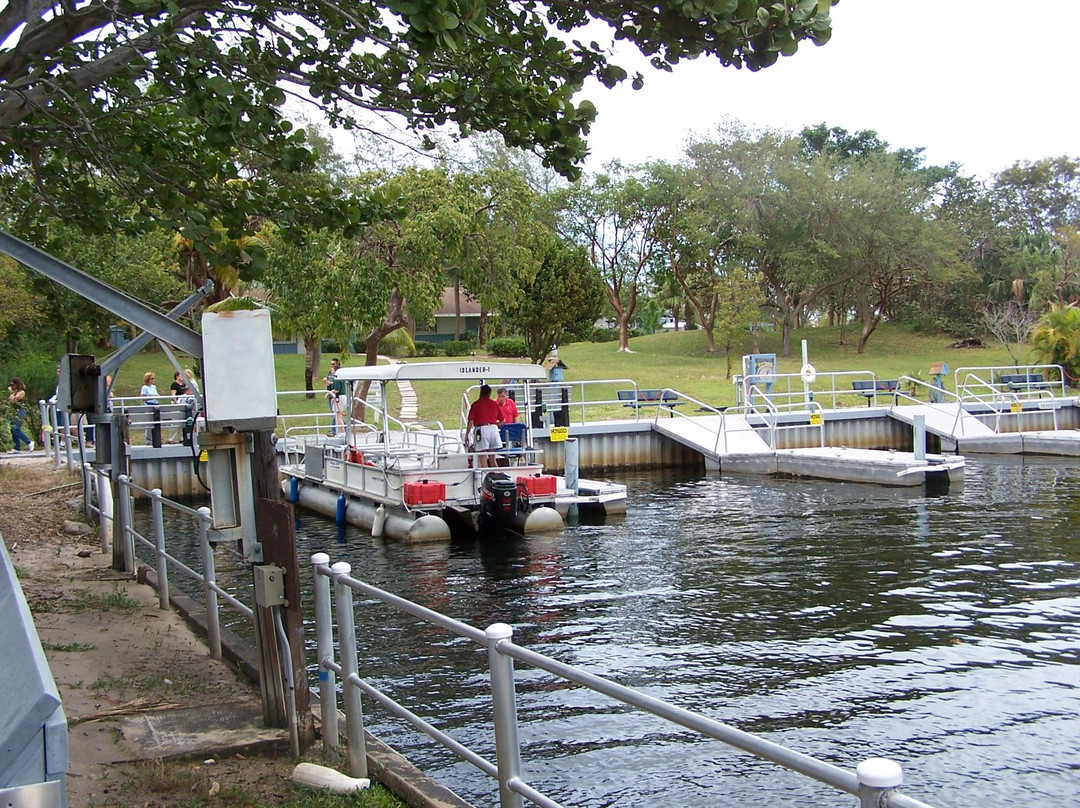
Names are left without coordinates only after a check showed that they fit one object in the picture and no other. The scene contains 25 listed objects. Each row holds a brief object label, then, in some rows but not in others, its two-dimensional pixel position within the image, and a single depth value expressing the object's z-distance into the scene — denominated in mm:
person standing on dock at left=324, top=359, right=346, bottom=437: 25359
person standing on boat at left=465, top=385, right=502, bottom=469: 18828
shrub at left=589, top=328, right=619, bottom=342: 68125
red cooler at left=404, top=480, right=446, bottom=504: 18219
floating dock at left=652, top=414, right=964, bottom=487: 24391
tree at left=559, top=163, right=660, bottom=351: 55969
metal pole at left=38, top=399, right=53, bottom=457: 25253
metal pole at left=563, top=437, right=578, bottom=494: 20734
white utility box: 5957
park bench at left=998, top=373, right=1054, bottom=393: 35500
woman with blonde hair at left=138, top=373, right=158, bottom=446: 25944
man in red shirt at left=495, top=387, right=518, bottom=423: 20125
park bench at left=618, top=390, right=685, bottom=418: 30811
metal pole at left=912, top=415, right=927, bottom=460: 25022
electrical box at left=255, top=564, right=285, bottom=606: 6105
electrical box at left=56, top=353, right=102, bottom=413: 10625
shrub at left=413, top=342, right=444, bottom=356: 54775
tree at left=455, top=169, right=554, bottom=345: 31750
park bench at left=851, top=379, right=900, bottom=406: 33812
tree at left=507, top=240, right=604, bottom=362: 47656
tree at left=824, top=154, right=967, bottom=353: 54500
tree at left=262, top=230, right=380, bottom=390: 30062
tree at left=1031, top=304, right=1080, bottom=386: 41000
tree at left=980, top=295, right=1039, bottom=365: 50406
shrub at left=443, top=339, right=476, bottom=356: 54903
